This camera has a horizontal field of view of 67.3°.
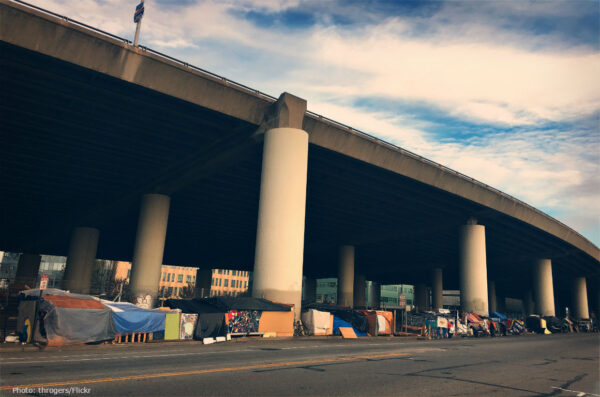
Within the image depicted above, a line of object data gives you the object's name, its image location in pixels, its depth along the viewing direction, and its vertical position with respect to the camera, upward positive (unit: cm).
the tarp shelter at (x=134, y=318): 2117 -147
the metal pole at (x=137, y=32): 2594 +1469
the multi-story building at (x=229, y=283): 14712 +310
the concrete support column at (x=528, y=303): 12781 +176
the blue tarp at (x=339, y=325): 3078 -179
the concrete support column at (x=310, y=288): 10371 +203
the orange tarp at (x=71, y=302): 1975 -82
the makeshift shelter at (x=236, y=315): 2428 -124
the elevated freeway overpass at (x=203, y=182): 2633 +1009
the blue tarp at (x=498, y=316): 4747 -88
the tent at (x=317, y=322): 2911 -158
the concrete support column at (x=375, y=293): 11921 +190
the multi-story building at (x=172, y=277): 13275 +354
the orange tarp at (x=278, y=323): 2667 -165
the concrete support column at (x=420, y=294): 11378 +220
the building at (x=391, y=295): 15125 +215
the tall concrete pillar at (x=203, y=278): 8781 +249
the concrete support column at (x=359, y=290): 9781 +211
